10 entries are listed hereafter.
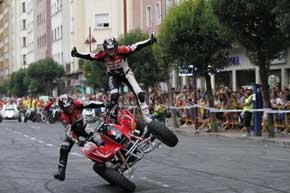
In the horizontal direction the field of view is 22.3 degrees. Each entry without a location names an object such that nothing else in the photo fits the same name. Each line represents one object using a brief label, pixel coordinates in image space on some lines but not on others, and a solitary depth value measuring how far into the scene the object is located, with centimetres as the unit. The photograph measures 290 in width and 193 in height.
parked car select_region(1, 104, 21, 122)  5866
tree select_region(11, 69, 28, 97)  9522
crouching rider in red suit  1179
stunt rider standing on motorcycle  1296
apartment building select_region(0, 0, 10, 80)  14112
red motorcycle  1141
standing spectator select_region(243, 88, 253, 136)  2566
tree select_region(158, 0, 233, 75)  2922
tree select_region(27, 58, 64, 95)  7950
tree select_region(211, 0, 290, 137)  2319
